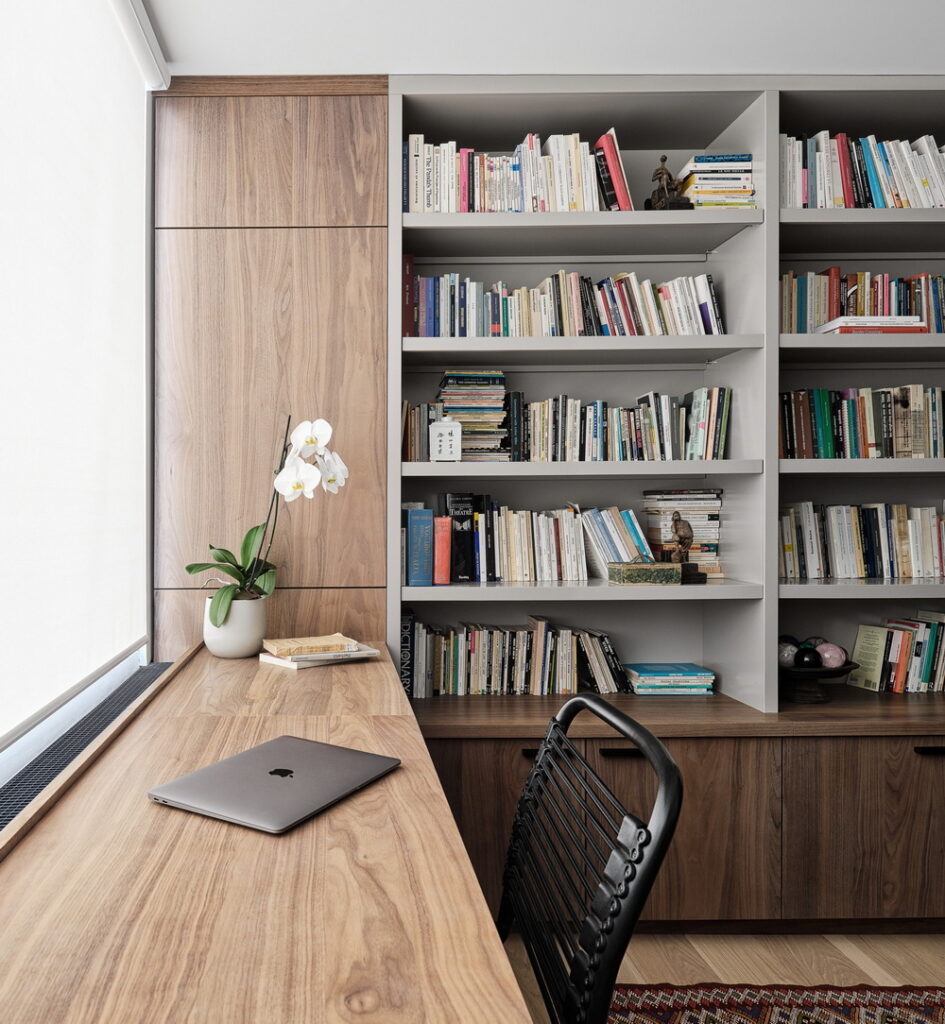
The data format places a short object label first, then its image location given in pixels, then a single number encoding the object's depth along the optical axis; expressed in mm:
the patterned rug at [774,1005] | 1881
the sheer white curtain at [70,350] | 1428
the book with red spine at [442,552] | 2418
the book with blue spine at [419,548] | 2398
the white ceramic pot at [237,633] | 2152
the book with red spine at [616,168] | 2393
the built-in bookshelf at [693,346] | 2346
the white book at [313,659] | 2062
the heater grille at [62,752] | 1247
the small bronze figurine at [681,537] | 2508
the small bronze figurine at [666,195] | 2457
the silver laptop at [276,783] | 1089
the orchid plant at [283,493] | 2090
